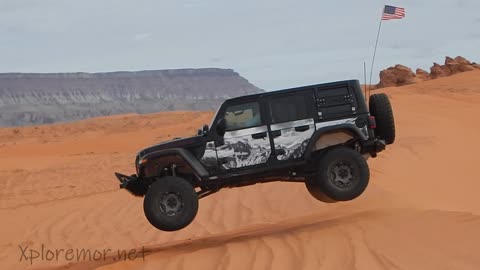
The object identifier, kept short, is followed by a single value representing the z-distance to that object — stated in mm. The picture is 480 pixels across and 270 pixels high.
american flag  15305
